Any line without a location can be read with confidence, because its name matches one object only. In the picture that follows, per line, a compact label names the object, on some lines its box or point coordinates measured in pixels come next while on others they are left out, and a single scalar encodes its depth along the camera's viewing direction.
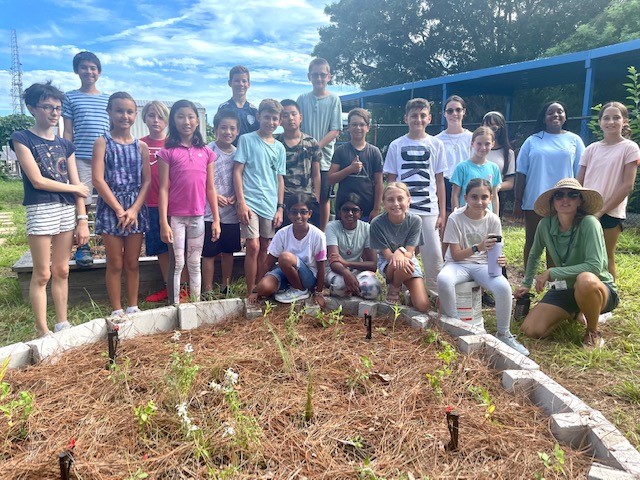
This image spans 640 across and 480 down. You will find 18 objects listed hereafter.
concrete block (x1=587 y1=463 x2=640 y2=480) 1.71
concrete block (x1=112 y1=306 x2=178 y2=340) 3.14
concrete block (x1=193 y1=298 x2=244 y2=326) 3.42
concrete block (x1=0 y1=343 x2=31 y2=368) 2.63
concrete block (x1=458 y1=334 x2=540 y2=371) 2.64
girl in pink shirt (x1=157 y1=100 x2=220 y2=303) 3.62
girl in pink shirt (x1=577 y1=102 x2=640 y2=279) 3.84
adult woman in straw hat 3.30
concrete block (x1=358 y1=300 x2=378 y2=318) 3.54
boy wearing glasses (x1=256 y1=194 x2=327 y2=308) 3.60
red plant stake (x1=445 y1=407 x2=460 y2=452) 1.88
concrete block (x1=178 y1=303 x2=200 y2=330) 3.33
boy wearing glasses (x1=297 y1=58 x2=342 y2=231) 4.59
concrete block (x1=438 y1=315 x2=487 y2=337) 3.11
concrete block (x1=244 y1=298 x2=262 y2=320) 3.45
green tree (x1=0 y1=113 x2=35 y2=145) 26.45
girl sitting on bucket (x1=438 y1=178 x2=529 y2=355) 3.35
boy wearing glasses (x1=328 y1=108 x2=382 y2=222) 4.23
